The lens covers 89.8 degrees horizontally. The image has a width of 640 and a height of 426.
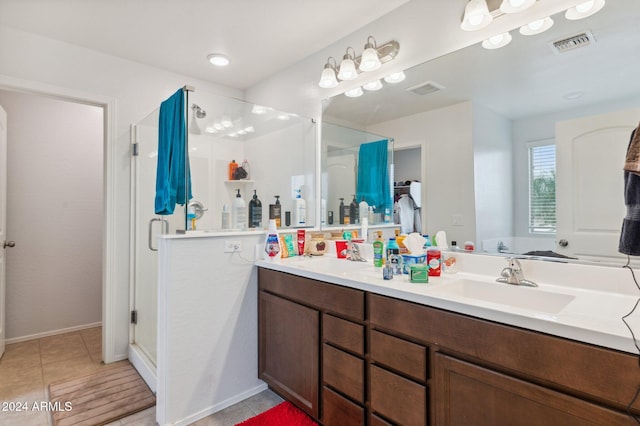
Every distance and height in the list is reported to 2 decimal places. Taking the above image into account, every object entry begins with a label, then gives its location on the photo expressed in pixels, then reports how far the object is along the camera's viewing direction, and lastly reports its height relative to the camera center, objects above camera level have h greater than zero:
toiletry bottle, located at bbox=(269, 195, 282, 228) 2.43 +0.01
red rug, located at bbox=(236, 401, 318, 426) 1.69 -1.10
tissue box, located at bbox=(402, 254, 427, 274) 1.51 -0.22
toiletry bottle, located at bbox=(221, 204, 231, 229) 2.31 -0.04
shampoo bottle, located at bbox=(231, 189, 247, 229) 2.38 +0.00
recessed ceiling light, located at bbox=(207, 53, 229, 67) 2.49 +1.23
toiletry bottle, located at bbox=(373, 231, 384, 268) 1.78 -0.22
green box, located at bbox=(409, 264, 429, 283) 1.38 -0.26
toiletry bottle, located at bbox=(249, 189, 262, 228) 2.38 +0.01
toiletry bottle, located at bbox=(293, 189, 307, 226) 2.48 +0.01
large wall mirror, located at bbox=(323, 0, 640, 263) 1.22 +0.36
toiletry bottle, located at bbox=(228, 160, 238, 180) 2.83 +0.41
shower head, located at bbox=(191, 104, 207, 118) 2.32 +0.79
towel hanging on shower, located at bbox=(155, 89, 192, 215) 1.93 +0.31
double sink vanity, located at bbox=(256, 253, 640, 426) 0.84 -0.45
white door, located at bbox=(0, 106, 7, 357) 2.47 +0.06
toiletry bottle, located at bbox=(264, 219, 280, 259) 2.01 -0.19
